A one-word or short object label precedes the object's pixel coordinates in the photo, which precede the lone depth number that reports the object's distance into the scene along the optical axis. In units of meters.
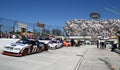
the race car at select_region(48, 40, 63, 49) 11.33
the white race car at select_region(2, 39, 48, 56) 6.19
